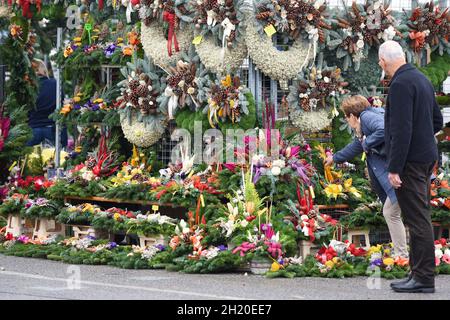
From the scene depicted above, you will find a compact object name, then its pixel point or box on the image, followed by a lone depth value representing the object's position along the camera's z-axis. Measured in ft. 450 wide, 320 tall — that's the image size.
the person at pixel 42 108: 58.59
